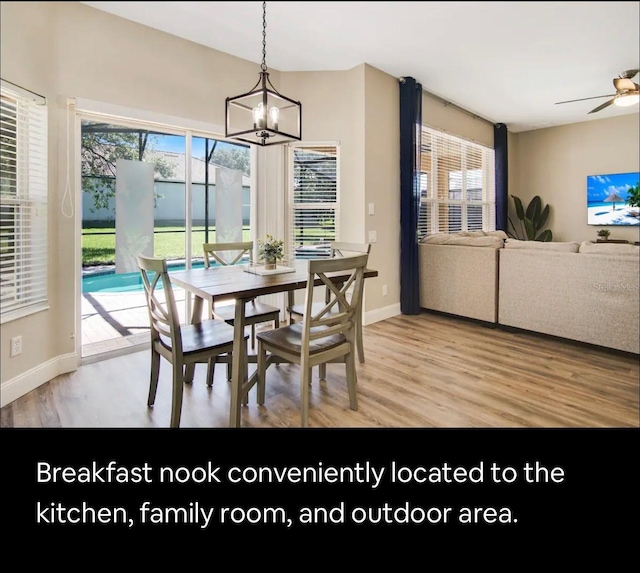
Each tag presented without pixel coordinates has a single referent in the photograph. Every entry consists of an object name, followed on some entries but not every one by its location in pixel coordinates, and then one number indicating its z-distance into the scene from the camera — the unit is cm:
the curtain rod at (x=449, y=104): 382
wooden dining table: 164
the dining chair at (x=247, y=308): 223
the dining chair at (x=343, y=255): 247
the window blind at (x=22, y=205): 116
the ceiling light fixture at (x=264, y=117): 186
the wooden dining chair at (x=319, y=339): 166
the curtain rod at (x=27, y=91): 127
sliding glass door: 244
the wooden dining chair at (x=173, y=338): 161
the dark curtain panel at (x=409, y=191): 361
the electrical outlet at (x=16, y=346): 112
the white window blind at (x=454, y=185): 430
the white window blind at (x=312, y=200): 355
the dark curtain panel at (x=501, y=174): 343
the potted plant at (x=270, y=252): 228
